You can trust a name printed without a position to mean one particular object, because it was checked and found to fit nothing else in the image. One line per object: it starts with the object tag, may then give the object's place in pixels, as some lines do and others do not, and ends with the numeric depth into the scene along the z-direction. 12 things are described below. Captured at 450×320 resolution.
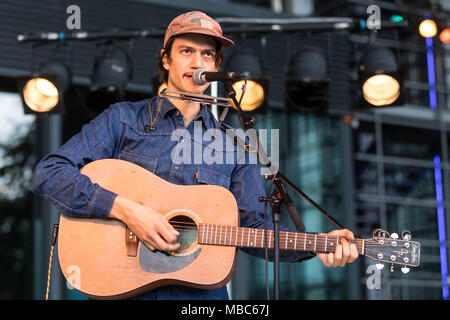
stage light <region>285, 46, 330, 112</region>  6.00
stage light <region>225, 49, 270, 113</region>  5.92
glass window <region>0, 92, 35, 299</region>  7.76
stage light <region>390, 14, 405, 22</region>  5.80
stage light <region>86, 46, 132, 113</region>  5.83
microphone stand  2.69
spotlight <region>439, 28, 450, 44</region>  6.53
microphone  2.76
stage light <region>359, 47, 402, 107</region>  5.88
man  2.94
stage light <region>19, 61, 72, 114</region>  5.63
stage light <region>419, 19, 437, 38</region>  6.21
